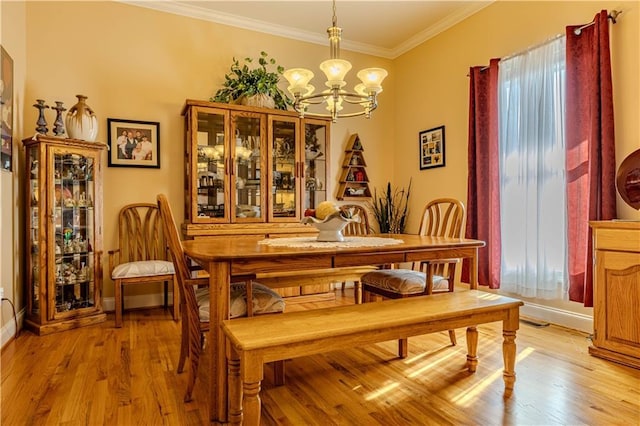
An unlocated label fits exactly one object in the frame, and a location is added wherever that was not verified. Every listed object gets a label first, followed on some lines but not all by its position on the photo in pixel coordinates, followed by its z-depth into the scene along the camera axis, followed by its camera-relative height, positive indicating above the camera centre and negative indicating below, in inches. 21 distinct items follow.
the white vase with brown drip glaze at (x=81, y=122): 120.4 +28.8
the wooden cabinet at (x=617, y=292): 86.0 -19.7
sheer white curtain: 115.6 +11.8
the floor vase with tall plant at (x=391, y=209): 181.3 +0.4
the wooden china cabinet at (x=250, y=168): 137.3 +16.4
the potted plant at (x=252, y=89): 146.9 +47.6
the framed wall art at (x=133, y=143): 137.3 +25.3
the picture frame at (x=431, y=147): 162.7 +27.2
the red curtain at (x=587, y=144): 101.5 +17.6
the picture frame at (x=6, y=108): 103.0 +29.5
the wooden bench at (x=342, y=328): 54.2 -19.4
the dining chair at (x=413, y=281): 92.2 -18.0
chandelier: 85.6 +29.9
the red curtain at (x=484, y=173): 133.8 +13.0
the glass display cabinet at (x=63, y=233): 112.7 -6.4
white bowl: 83.6 -3.3
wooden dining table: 64.1 -9.3
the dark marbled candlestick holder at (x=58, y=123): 117.8 +28.0
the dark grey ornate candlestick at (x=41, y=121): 115.2 +27.9
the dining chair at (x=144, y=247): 125.8 -12.8
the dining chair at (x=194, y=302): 69.6 -17.3
